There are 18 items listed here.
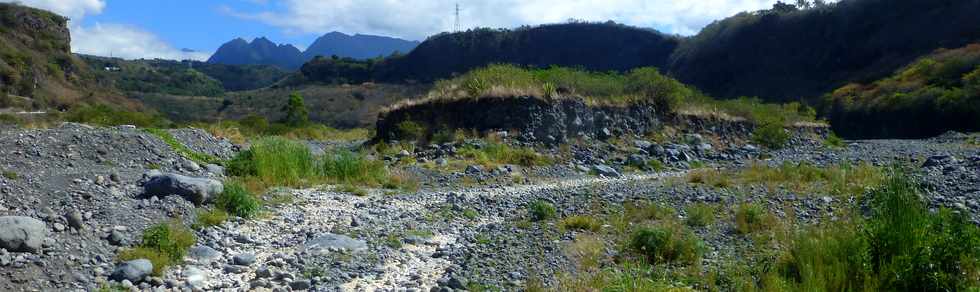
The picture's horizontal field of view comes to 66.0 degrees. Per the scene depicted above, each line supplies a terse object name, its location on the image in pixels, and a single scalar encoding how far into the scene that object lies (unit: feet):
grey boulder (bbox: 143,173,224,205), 28.81
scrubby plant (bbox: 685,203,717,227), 29.55
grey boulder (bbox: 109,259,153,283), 19.97
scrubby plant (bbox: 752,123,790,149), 74.69
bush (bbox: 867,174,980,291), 19.29
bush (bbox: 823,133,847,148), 81.00
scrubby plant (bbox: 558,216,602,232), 29.12
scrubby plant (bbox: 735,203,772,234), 28.43
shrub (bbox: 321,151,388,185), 42.91
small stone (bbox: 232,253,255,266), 22.98
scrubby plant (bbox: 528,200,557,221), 31.53
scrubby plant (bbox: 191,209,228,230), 26.48
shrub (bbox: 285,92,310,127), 130.64
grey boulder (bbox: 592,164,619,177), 51.56
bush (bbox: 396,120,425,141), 61.46
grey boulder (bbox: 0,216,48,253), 19.93
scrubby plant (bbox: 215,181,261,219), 29.17
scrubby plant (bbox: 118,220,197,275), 21.56
